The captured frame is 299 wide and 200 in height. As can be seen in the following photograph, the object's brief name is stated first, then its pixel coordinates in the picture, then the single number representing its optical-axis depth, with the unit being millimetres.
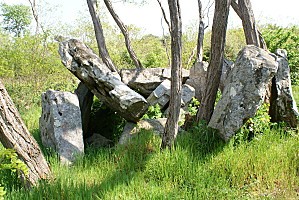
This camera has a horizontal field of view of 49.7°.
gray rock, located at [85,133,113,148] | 5925
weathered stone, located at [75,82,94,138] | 6316
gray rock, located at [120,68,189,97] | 6996
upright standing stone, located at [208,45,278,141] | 4379
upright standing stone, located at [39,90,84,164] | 5062
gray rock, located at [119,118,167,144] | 5490
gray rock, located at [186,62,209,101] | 7125
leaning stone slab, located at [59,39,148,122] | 5434
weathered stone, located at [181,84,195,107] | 6828
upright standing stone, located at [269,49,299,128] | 5160
